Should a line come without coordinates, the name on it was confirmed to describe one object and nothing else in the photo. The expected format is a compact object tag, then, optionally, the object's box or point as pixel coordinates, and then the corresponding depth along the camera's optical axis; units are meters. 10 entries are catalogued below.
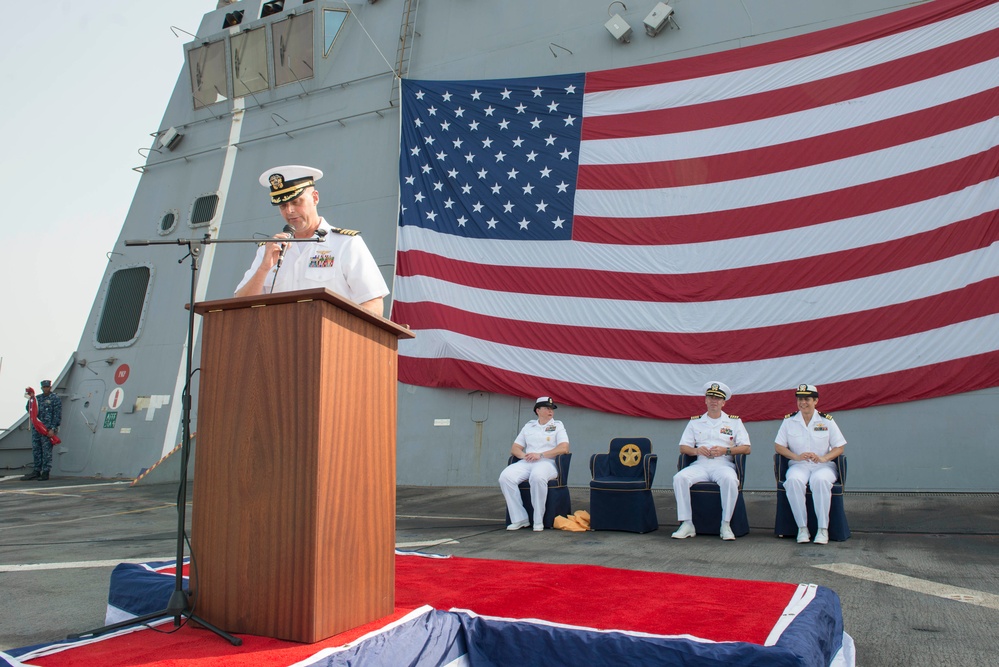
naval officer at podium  2.26
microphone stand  1.87
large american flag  6.14
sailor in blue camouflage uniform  10.65
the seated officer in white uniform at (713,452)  4.92
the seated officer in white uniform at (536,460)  5.48
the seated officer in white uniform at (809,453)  4.64
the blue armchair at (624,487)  5.15
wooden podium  1.75
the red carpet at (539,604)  1.65
